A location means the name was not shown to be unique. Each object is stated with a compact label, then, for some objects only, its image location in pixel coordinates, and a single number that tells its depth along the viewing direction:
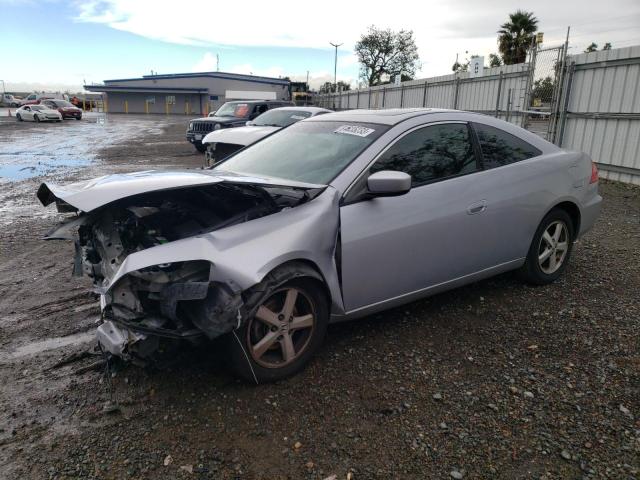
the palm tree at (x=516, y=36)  34.47
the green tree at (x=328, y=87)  52.84
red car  38.62
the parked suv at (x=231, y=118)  15.31
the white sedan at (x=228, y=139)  8.91
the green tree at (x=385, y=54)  61.28
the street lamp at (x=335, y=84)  57.21
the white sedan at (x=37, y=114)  35.00
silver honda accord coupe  2.66
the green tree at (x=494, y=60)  39.96
